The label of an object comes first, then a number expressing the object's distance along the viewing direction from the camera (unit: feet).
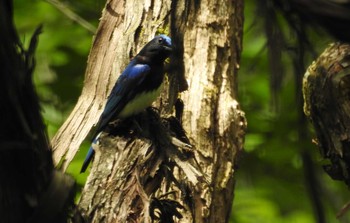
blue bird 34.22
